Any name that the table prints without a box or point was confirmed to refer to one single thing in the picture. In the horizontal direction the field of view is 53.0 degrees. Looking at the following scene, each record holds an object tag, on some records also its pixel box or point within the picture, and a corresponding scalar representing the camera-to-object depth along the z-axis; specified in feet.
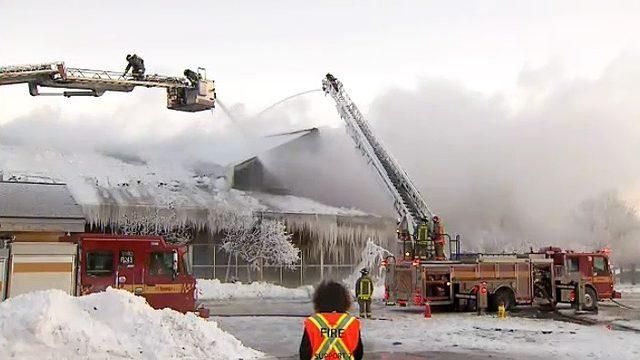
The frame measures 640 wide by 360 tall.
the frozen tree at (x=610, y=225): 104.53
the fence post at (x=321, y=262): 104.12
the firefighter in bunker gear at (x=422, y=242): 70.13
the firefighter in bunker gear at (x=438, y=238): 69.72
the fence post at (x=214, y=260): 99.19
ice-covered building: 93.35
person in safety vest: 13.26
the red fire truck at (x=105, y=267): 39.11
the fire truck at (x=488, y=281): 62.39
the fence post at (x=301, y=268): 102.83
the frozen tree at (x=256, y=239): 97.45
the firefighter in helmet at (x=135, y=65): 49.34
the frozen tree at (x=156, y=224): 90.38
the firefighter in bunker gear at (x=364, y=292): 55.26
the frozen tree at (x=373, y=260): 104.27
